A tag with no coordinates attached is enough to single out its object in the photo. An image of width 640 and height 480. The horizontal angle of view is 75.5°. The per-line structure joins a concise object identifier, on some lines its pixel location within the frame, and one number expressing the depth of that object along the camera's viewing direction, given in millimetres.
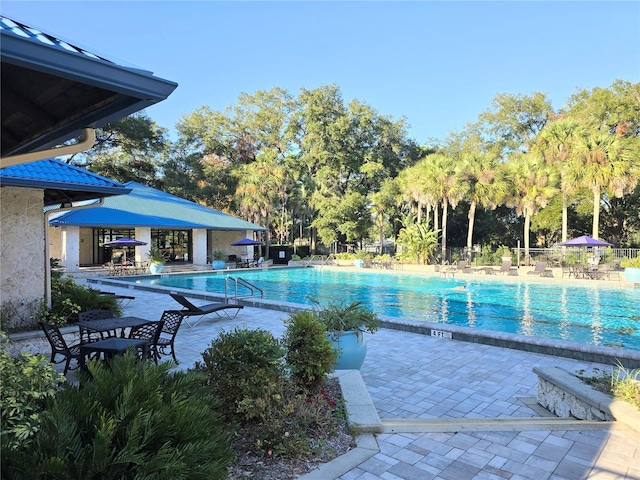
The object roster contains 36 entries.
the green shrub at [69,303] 7258
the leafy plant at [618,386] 4121
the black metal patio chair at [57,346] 5510
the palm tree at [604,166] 22578
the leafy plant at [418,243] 26562
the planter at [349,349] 5445
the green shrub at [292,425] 3279
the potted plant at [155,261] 23266
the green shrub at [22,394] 2186
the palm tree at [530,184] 26172
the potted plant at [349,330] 5475
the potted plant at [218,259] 26562
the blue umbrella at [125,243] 23094
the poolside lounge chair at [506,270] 22173
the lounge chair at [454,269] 22844
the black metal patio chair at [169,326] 6491
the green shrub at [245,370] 3551
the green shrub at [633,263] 18019
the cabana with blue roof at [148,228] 23547
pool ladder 12384
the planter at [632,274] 17422
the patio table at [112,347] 4977
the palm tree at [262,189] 32844
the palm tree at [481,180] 27797
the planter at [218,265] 26553
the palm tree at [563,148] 24547
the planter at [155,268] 23219
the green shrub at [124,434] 2111
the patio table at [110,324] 5852
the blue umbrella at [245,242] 28208
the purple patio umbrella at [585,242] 21061
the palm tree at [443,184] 28078
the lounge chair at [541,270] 20328
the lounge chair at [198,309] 8988
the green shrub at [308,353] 4273
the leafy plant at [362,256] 29838
